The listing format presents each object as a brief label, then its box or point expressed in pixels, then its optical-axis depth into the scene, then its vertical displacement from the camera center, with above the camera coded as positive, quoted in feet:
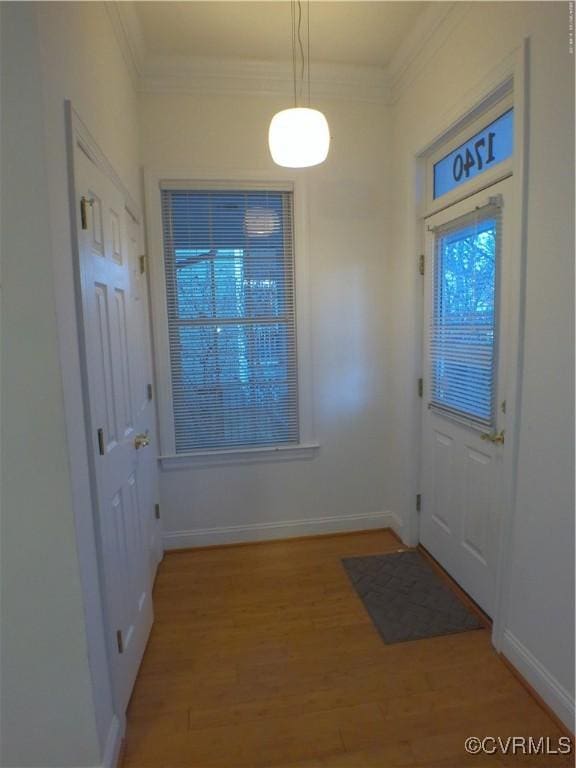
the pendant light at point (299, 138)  5.31 +2.66
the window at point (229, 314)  8.32 +0.49
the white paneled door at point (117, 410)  4.33 -0.90
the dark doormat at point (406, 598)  6.40 -4.67
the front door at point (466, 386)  6.04 -0.93
